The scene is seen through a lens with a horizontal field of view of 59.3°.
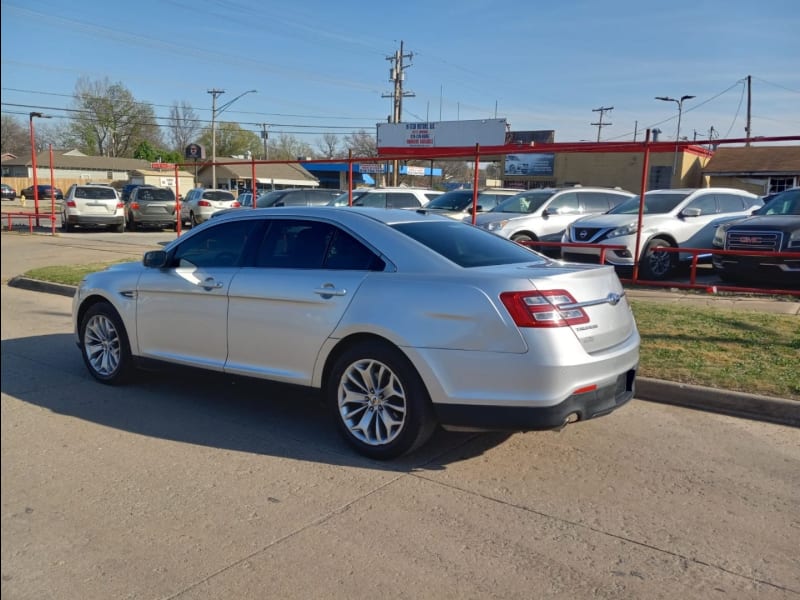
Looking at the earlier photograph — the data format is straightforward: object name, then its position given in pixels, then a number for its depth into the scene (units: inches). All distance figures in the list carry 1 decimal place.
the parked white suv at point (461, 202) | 627.8
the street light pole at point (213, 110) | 2432.1
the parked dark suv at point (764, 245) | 409.1
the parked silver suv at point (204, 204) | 1051.9
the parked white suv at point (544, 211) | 554.0
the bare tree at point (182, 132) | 3567.9
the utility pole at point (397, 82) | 1827.0
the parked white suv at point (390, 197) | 732.0
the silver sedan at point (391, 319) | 162.9
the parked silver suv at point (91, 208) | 973.2
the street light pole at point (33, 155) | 885.5
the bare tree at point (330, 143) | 4121.6
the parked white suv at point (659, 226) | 471.8
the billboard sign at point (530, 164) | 1754.4
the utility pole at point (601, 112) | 2972.4
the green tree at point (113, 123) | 2431.1
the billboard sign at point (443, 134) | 1822.8
